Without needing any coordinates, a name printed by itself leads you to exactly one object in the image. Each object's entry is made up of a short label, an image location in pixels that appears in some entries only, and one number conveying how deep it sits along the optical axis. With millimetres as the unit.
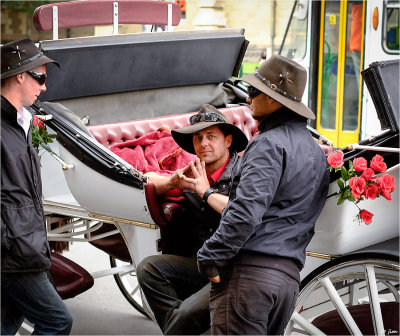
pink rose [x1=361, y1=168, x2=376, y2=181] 3289
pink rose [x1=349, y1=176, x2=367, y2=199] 3268
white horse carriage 3422
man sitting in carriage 3586
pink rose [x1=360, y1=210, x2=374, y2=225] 3336
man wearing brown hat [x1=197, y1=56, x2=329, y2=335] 3047
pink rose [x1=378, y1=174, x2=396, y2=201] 3254
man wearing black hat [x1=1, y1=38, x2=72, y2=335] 3182
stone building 18266
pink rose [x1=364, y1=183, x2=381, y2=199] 3283
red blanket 4578
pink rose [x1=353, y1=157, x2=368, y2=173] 3318
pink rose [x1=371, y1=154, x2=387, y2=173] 3283
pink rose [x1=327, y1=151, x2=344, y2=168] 3293
